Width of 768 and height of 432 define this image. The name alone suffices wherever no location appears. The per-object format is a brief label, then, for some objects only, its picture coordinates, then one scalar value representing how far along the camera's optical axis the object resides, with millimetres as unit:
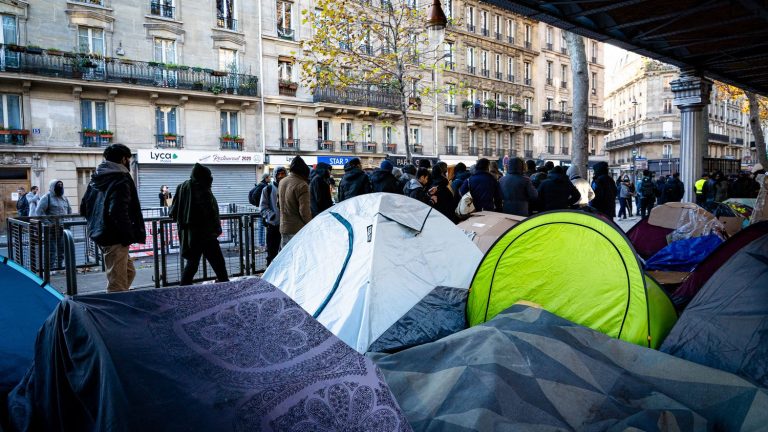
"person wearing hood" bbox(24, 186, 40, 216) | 12524
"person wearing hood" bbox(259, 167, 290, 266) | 9062
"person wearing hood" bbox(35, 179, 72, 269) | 10242
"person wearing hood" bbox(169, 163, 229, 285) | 6566
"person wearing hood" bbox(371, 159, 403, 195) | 7746
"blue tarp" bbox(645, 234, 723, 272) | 6018
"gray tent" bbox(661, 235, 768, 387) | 3012
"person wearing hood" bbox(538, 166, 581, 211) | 8328
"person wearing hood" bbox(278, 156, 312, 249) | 7492
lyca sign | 23828
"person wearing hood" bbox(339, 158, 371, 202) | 7781
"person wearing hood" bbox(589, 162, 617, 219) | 9375
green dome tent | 3746
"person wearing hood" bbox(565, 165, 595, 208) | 9328
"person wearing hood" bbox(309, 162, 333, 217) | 8102
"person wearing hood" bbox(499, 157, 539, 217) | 8461
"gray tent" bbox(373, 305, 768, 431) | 2537
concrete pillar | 10289
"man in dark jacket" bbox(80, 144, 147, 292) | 5645
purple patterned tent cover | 1712
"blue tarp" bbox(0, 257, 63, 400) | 2949
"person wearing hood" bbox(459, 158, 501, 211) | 8344
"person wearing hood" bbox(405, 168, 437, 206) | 7812
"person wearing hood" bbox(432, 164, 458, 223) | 8055
